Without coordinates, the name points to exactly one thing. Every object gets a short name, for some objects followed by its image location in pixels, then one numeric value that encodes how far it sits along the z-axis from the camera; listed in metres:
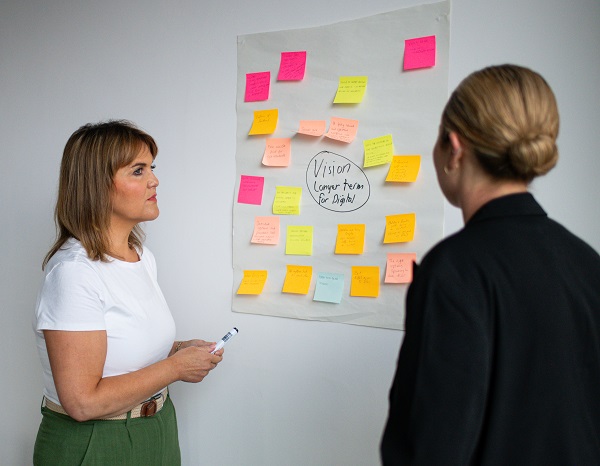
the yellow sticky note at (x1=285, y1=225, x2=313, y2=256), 1.80
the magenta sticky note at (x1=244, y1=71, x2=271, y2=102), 1.86
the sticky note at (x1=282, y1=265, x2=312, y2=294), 1.80
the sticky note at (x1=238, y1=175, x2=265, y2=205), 1.89
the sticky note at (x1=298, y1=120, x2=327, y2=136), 1.77
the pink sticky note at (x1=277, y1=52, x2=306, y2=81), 1.80
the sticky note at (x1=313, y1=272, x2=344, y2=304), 1.74
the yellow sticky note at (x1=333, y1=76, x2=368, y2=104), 1.70
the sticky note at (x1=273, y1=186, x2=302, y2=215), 1.82
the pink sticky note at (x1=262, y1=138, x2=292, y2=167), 1.83
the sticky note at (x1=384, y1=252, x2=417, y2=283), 1.64
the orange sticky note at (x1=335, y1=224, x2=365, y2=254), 1.71
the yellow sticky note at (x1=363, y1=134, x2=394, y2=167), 1.66
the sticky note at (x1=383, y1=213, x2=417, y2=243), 1.63
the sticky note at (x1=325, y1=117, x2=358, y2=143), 1.72
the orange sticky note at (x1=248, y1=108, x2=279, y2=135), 1.85
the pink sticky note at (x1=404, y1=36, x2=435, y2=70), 1.59
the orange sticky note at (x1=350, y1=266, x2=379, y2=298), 1.69
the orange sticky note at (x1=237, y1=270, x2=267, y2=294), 1.88
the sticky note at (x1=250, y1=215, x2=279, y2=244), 1.86
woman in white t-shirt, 1.28
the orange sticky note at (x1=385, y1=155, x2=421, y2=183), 1.63
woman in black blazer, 0.76
